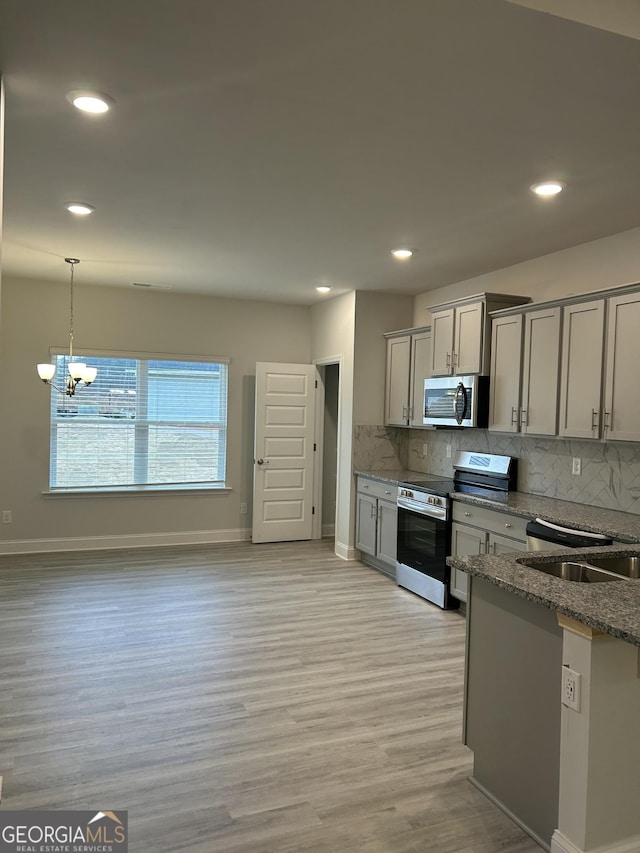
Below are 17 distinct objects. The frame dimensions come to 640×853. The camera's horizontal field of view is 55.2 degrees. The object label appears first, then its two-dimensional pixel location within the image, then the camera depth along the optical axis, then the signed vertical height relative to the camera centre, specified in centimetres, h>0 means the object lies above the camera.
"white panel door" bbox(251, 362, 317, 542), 683 -38
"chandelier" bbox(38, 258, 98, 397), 522 +35
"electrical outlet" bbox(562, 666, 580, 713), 189 -82
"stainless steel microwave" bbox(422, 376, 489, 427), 474 +18
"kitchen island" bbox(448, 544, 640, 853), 187 -94
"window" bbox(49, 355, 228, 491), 639 -13
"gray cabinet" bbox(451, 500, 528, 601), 401 -76
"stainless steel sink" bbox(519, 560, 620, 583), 243 -58
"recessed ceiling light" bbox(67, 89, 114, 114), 241 +125
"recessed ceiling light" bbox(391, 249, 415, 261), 466 +130
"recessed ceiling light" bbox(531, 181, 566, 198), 319 +126
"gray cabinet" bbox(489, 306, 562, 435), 414 +38
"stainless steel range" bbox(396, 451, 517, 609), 474 -76
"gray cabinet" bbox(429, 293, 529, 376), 473 +73
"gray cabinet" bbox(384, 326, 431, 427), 571 +46
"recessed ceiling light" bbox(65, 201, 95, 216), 379 +129
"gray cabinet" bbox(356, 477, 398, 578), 553 -97
